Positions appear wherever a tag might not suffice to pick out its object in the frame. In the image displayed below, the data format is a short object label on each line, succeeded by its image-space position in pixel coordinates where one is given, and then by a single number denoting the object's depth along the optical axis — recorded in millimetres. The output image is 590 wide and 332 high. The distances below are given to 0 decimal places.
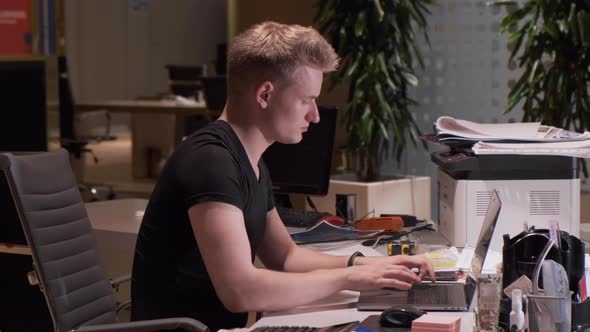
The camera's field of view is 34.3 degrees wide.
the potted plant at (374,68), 5887
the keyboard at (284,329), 2102
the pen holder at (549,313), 1943
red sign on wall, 7160
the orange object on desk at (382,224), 3482
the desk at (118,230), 3770
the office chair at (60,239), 2725
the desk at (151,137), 10445
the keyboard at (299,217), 3719
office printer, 3090
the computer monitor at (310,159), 4062
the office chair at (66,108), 8047
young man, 2244
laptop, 2321
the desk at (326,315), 2236
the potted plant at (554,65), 5164
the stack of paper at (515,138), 3055
